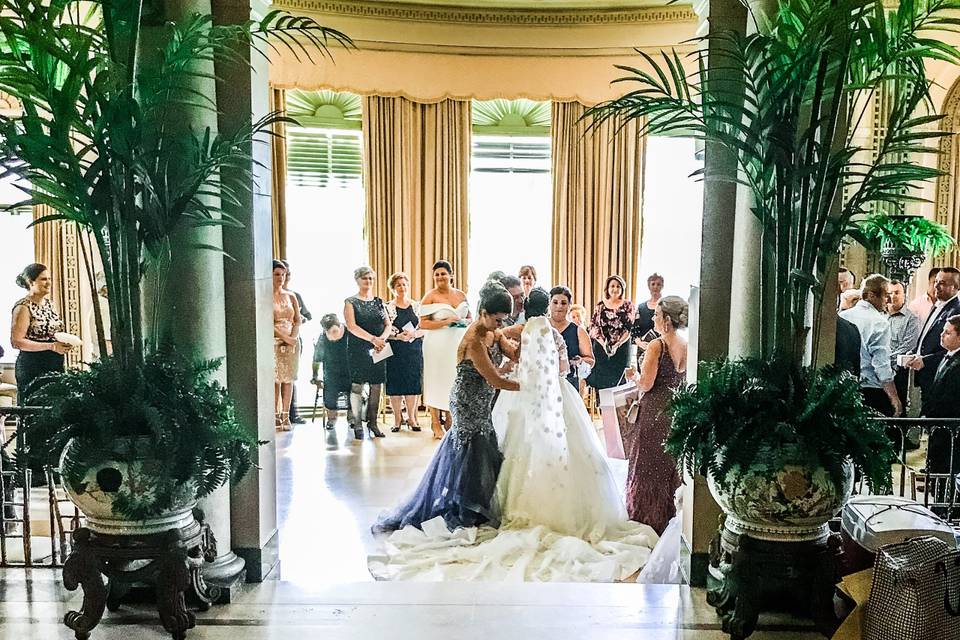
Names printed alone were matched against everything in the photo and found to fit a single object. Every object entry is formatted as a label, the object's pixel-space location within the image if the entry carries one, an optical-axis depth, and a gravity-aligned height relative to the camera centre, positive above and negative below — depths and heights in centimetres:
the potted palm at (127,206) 334 +20
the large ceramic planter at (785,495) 337 -90
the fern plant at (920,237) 738 +18
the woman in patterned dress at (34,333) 627 -52
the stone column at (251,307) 400 -22
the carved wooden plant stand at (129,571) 349 -123
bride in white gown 518 -165
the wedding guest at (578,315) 827 -56
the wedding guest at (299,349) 923 -93
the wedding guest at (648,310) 848 -49
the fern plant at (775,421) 338 -62
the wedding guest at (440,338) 866 -77
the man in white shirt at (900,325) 756 -57
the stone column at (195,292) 379 -14
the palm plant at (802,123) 335 +53
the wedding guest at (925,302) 808 -41
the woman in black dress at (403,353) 898 -95
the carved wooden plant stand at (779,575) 346 -122
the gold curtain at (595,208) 1029 +58
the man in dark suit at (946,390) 560 -82
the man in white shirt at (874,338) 687 -63
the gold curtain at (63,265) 897 -7
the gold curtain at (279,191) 966 +73
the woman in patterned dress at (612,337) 876 -77
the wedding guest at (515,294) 743 -30
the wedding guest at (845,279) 823 -19
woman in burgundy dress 556 -105
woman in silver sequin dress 586 -121
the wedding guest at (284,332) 841 -70
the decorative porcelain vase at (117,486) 341 -87
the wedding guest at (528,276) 906 -18
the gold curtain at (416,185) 997 +83
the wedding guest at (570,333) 770 -67
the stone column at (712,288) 400 -13
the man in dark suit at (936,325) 714 -53
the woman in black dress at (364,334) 864 -73
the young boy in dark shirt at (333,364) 875 -103
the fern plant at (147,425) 340 -64
